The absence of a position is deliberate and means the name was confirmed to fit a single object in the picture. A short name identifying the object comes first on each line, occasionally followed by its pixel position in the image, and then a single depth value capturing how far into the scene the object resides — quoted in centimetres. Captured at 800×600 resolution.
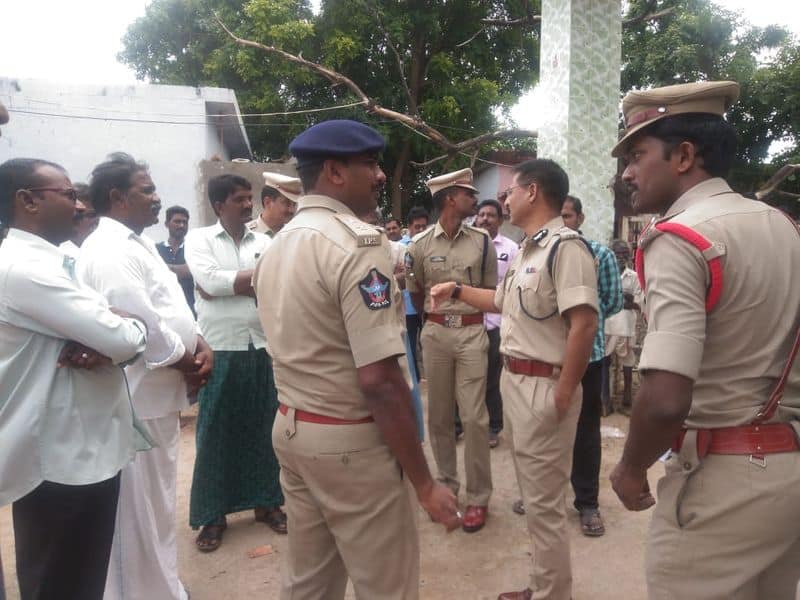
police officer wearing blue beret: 166
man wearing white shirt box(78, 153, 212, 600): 245
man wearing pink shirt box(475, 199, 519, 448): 496
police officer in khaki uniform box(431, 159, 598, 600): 252
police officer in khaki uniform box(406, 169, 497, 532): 367
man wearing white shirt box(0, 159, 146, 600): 182
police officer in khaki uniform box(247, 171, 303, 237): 368
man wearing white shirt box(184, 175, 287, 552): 331
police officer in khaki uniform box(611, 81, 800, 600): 142
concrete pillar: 519
